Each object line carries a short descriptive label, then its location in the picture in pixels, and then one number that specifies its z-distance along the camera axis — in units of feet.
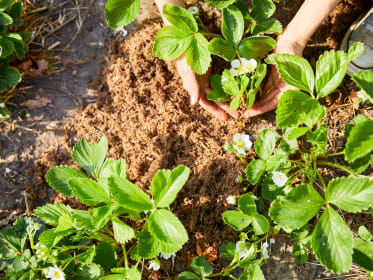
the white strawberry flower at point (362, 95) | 1.68
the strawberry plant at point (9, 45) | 1.86
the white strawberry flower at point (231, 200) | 1.67
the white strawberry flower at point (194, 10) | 1.87
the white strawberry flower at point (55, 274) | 1.49
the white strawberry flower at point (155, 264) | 1.60
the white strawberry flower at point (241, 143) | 1.69
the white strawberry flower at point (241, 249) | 1.62
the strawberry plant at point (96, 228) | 1.39
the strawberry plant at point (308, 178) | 1.36
